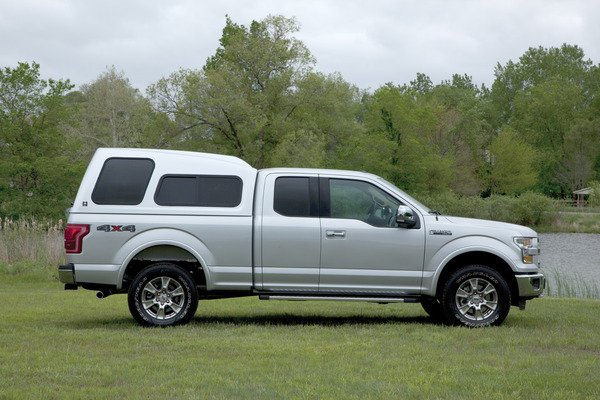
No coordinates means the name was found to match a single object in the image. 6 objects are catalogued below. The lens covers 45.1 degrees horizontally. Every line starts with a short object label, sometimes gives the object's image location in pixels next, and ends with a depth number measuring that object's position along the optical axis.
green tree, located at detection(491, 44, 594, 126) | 100.00
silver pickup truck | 9.11
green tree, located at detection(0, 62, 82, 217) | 33.75
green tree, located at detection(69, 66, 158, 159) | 60.76
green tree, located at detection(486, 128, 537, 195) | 76.81
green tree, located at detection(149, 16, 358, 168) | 46.69
